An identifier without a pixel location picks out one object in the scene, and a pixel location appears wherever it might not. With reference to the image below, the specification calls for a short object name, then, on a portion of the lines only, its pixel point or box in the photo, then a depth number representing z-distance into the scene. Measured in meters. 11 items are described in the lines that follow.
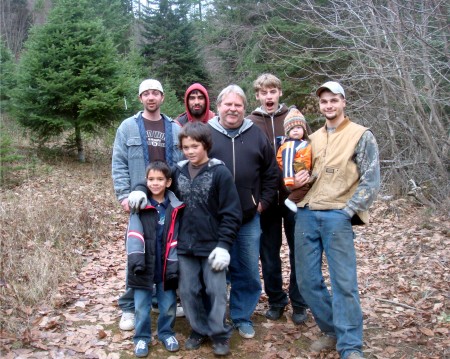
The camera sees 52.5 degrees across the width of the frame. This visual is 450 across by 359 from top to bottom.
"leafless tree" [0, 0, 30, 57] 30.02
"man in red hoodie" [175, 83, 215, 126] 4.78
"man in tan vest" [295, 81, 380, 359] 3.77
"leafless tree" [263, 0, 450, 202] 7.62
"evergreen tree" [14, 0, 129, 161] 12.98
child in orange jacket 4.03
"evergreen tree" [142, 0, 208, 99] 23.42
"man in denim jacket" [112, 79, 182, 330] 4.56
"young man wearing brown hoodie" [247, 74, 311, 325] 4.55
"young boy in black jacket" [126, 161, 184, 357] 4.04
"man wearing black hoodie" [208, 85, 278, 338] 4.26
